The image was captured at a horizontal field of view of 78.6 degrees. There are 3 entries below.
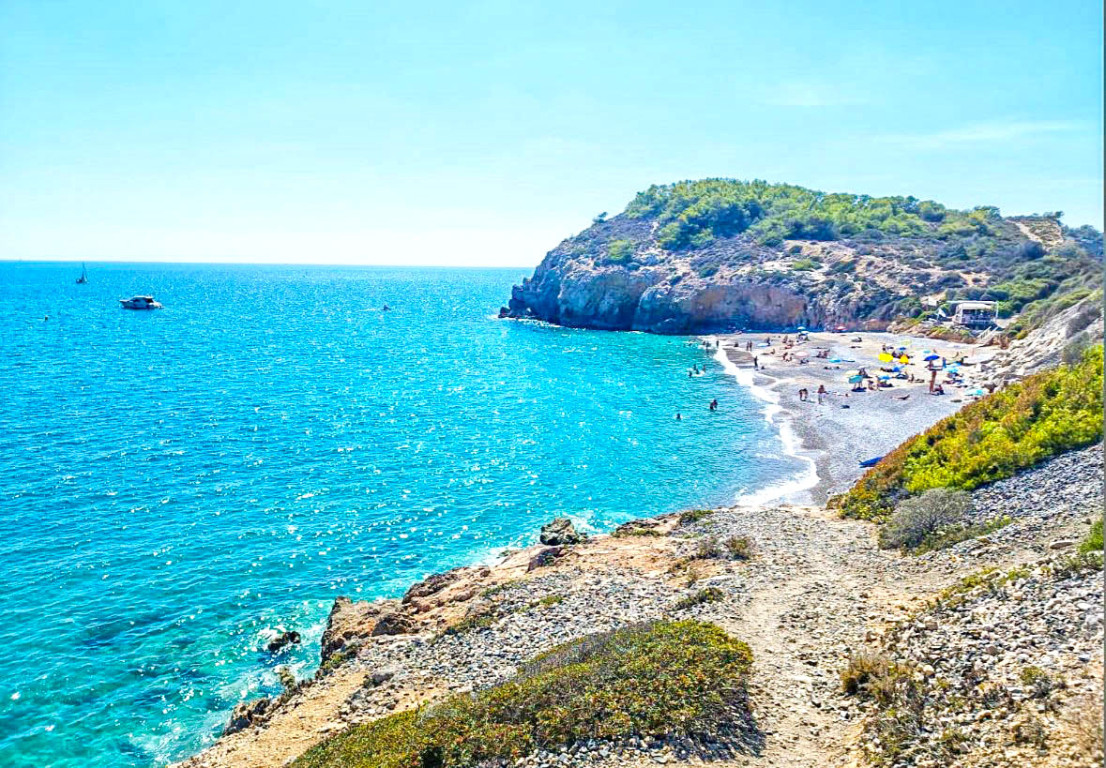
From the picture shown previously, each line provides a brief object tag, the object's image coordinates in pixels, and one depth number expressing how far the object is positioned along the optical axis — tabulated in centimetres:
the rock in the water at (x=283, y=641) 2312
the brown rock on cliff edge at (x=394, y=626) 2153
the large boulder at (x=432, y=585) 2505
